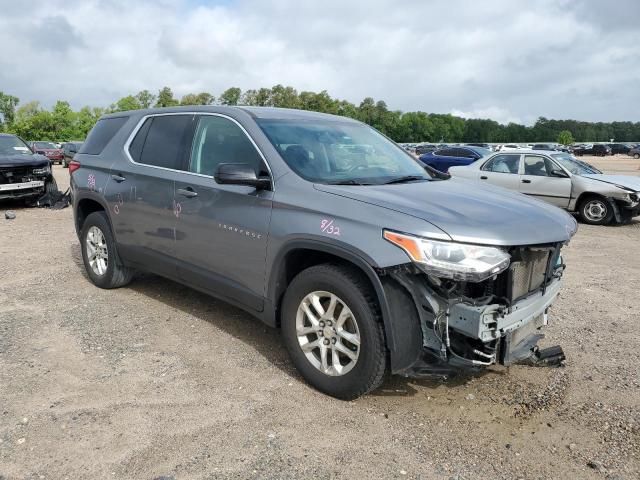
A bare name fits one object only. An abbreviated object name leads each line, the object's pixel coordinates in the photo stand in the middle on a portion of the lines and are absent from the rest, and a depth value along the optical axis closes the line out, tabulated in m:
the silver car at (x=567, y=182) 11.04
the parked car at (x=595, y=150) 71.31
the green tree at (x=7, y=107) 88.50
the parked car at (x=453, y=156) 20.30
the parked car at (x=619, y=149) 74.25
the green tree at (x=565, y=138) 106.75
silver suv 3.01
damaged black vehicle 11.57
